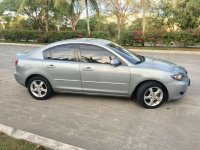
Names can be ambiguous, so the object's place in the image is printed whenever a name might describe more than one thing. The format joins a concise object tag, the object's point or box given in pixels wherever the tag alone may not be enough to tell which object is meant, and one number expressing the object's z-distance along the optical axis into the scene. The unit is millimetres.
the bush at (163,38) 10381
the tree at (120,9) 22766
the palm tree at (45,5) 13665
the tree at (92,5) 12300
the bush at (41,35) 13006
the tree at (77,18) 23770
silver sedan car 3433
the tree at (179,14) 15919
